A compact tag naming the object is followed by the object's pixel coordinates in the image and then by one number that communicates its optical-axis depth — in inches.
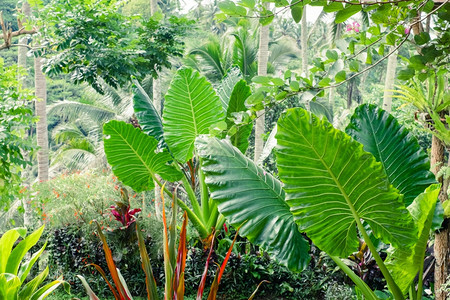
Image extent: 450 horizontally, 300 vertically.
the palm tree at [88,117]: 449.4
